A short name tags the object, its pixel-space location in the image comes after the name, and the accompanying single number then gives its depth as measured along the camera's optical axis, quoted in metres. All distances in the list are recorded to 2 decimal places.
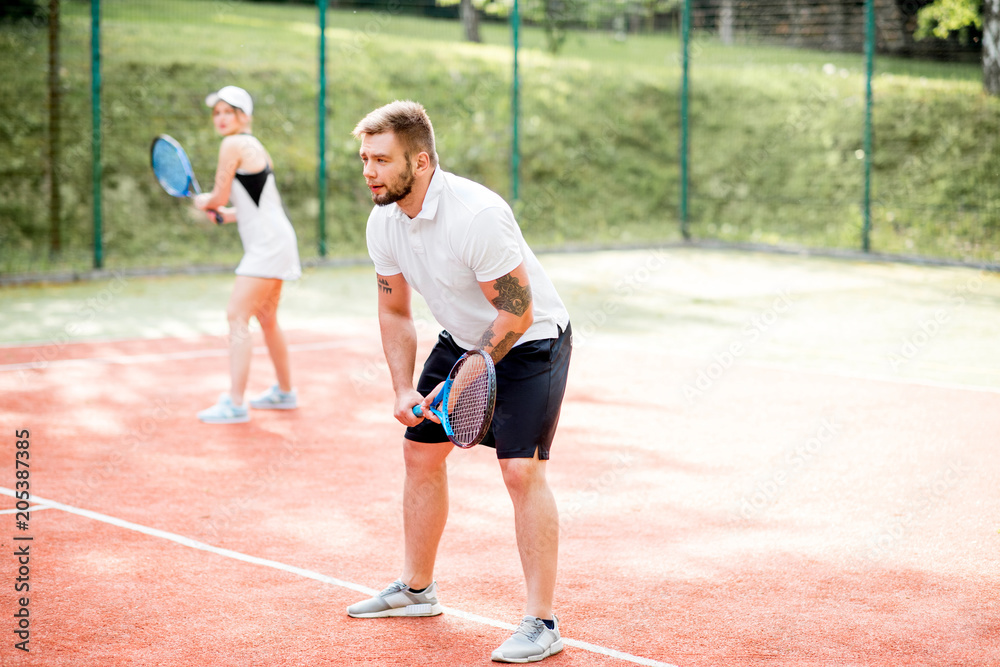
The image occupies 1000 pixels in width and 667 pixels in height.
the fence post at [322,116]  13.74
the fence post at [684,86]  16.33
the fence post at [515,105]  15.13
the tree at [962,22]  15.24
